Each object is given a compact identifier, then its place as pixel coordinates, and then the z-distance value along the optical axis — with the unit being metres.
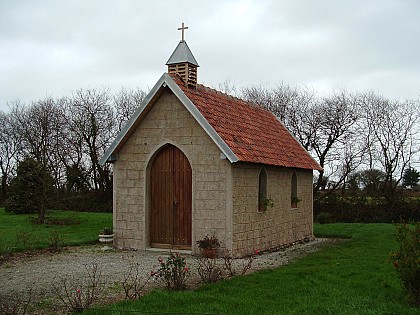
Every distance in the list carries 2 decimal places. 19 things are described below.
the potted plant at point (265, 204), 16.00
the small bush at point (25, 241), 15.98
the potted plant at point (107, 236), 17.27
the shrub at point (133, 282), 9.00
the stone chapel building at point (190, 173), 14.52
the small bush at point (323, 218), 29.31
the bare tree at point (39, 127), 35.82
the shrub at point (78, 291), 8.14
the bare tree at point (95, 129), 34.62
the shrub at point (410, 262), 8.29
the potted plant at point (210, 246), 14.24
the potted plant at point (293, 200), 19.11
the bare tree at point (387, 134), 32.28
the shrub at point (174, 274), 9.53
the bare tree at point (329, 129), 33.38
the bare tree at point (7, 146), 41.31
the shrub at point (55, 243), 15.83
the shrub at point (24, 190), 30.05
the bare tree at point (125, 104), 36.50
